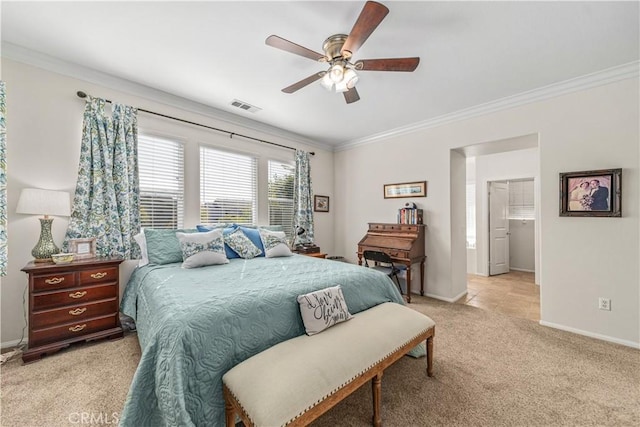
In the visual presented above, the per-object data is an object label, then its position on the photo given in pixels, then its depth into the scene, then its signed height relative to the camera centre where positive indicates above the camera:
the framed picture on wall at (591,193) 2.51 +0.22
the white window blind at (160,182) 3.04 +0.41
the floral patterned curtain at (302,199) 4.59 +0.29
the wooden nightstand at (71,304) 2.11 -0.78
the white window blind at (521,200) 5.83 +0.34
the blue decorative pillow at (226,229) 3.05 -0.17
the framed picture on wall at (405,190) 4.02 +0.41
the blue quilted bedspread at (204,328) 1.25 -0.65
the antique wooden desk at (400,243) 3.67 -0.43
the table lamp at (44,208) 2.16 +0.06
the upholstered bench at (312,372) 1.12 -0.79
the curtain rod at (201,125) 2.61 +1.21
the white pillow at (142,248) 2.69 -0.35
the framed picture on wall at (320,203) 4.98 +0.23
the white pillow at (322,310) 1.64 -0.63
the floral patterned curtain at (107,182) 2.56 +0.34
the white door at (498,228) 5.29 -0.29
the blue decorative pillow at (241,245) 3.07 -0.36
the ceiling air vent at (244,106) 3.33 +1.46
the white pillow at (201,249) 2.58 -0.35
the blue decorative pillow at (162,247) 2.68 -0.33
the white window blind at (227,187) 3.57 +0.41
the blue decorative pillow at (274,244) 3.19 -0.37
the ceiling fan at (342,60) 1.74 +1.17
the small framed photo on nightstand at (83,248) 2.43 -0.31
